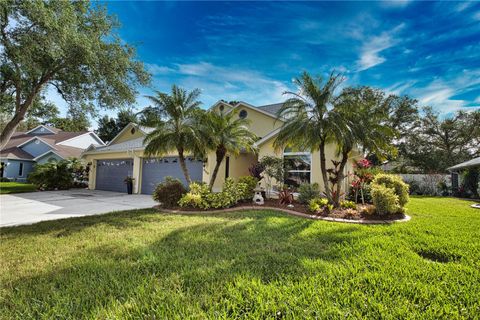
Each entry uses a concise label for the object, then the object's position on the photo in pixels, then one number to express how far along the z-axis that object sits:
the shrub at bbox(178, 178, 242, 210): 10.18
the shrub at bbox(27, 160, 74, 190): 19.22
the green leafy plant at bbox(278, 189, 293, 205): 10.80
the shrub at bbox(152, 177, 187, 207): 10.63
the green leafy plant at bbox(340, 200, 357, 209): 9.72
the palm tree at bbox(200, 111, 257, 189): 11.47
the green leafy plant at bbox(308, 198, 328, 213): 9.00
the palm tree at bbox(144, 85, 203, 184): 11.24
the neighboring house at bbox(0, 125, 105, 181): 29.77
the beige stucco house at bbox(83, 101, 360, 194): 12.95
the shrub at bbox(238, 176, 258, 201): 11.16
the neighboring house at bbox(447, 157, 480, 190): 16.83
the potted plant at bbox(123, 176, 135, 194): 17.53
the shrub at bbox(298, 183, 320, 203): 10.52
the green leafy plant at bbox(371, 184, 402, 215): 8.32
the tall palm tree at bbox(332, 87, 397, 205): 8.80
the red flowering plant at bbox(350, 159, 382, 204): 10.91
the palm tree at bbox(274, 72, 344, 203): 9.09
